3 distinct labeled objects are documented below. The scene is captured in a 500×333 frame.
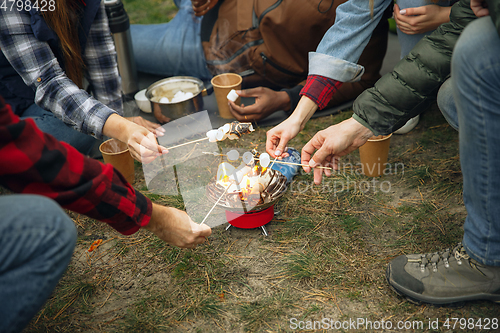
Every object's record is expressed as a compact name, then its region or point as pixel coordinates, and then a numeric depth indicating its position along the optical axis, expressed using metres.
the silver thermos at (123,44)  2.86
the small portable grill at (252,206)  1.76
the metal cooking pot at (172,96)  2.56
